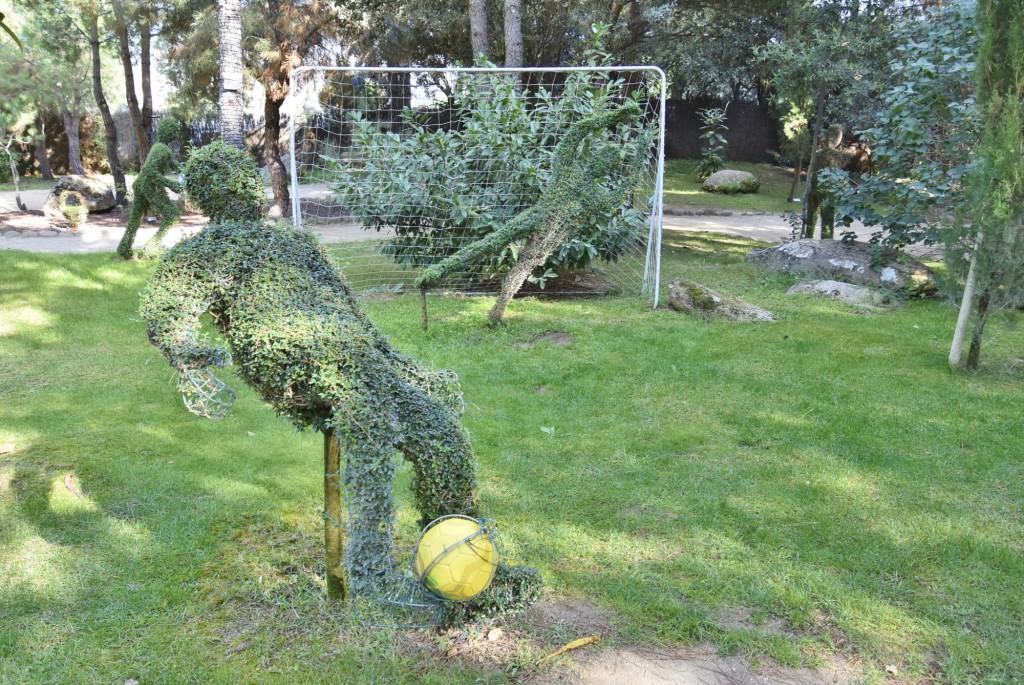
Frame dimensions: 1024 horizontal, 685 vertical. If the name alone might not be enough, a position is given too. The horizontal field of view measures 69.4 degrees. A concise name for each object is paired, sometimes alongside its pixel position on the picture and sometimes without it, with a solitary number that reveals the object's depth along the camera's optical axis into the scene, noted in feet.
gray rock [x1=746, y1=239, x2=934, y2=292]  28.74
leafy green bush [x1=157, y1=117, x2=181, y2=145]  27.76
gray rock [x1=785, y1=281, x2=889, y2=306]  27.12
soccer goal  26.84
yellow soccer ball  8.66
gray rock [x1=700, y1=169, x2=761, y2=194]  64.54
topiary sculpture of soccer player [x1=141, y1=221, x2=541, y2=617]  8.18
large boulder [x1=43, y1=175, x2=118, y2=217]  44.68
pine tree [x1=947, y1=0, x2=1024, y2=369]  17.49
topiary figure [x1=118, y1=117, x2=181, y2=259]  28.17
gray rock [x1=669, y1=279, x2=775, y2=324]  24.54
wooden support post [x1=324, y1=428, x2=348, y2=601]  9.49
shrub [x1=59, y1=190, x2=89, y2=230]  41.27
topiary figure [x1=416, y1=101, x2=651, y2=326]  21.26
